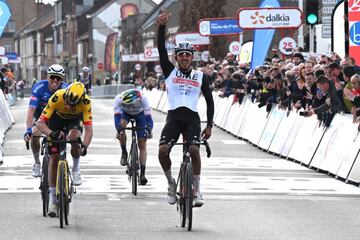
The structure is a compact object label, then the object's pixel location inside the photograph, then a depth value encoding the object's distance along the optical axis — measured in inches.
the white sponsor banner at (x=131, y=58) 3683.6
